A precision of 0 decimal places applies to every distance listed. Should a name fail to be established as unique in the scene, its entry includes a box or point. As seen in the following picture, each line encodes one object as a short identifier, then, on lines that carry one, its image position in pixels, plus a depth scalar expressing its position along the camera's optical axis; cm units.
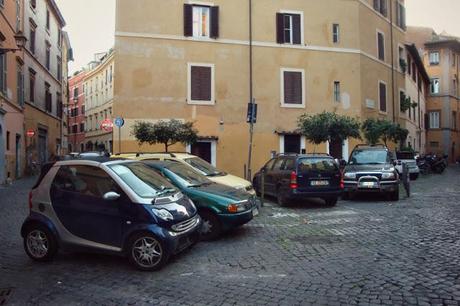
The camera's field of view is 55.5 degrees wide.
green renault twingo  804
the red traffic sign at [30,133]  2486
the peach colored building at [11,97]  1982
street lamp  1277
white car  2395
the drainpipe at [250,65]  2273
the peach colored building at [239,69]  2127
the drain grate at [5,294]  506
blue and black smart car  624
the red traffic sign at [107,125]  2391
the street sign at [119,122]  2020
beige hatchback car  1020
